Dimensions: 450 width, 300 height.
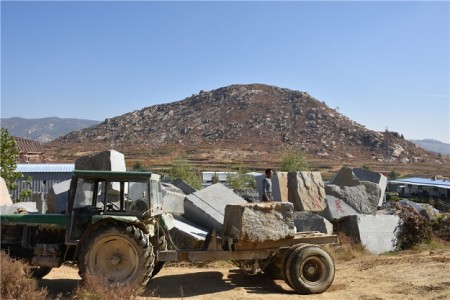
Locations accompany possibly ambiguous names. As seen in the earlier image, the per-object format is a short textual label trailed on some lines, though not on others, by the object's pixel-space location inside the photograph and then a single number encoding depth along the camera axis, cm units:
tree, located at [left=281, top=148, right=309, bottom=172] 3516
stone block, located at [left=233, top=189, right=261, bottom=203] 1609
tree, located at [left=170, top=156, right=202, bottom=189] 2794
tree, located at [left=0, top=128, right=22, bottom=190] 1823
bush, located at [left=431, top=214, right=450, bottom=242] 1571
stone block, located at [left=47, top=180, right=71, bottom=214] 1228
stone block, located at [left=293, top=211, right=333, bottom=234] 1309
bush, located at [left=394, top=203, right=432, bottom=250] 1415
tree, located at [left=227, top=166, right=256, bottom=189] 2954
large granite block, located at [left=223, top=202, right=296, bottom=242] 840
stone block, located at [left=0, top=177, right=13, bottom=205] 1235
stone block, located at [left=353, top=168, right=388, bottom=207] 1909
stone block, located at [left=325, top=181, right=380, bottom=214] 1523
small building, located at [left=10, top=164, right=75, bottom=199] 2775
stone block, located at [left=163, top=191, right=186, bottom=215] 1330
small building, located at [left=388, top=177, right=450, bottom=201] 3388
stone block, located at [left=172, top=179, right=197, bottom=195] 1669
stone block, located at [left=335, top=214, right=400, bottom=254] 1352
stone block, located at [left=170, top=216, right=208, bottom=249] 999
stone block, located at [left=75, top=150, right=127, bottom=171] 1212
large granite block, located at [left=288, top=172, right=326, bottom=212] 1440
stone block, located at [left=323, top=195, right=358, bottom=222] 1433
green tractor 784
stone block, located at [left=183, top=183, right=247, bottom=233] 1193
